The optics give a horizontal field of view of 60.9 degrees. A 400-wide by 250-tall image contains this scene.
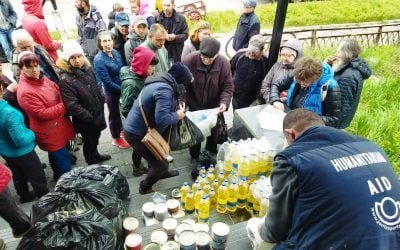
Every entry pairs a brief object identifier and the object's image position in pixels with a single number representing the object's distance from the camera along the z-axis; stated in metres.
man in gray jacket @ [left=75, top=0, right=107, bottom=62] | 5.88
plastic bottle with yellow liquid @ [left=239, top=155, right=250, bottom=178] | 3.67
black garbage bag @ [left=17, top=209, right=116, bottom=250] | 2.48
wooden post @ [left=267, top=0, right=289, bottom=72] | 4.37
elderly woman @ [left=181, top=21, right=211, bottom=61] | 5.15
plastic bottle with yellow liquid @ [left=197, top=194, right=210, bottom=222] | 3.43
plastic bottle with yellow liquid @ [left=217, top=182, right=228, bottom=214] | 3.55
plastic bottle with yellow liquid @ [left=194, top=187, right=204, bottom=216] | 3.54
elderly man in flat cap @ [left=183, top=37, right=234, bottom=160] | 4.36
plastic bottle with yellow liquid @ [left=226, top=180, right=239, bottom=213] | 3.54
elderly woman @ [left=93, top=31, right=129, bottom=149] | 4.66
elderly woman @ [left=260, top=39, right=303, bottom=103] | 4.32
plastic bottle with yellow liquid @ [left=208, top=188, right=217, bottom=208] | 3.72
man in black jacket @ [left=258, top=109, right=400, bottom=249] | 1.93
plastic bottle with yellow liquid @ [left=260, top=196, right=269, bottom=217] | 3.27
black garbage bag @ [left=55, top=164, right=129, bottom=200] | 3.33
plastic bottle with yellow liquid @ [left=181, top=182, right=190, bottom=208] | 3.77
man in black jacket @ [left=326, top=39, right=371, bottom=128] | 4.03
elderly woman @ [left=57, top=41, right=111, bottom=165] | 3.97
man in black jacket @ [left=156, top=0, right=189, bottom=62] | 6.20
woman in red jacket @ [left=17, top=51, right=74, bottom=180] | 3.68
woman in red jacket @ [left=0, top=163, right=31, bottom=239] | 3.26
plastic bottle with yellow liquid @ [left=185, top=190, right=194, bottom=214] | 3.71
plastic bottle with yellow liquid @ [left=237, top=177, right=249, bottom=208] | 3.62
